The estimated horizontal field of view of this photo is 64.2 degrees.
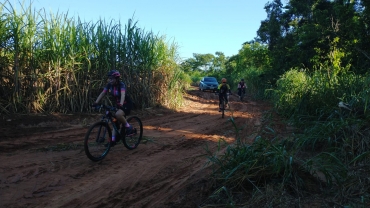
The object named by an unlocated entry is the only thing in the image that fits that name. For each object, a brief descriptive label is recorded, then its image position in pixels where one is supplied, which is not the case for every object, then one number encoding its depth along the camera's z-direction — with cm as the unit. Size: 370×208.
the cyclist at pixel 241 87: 2077
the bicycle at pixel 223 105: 1173
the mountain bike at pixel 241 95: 2056
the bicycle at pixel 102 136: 524
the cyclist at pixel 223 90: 1183
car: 2933
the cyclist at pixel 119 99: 579
